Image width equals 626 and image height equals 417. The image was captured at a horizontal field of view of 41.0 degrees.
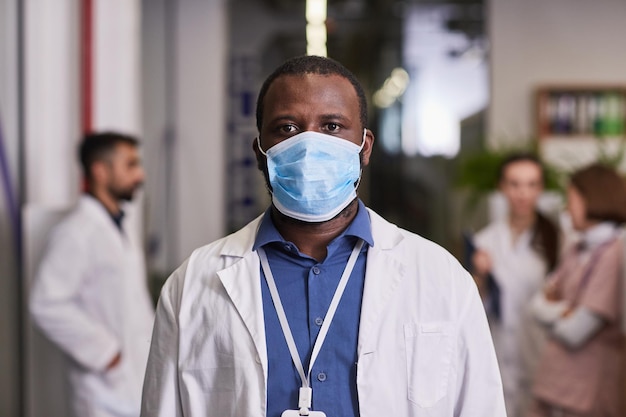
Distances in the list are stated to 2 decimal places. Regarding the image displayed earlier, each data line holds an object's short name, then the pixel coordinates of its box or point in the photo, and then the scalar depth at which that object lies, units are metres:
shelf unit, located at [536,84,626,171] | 6.77
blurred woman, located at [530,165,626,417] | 3.48
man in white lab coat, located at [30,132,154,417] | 3.24
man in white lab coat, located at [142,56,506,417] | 1.50
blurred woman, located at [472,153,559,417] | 3.88
